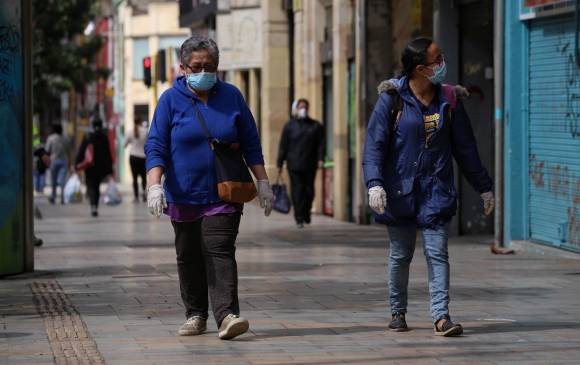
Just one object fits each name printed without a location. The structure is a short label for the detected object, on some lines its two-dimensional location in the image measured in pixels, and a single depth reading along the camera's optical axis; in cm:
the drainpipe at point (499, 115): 1783
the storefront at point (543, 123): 1644
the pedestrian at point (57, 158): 3519
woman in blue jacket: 998
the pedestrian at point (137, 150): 3384
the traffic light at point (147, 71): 3712
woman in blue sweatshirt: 982
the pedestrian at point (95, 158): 2883
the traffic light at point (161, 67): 3903
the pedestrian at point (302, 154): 2331
